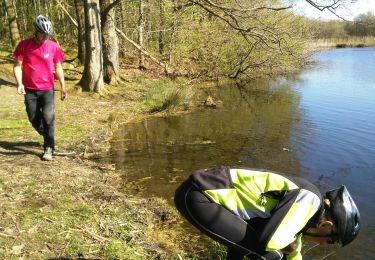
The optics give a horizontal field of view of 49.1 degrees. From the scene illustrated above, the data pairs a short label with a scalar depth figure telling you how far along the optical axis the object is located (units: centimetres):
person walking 607
